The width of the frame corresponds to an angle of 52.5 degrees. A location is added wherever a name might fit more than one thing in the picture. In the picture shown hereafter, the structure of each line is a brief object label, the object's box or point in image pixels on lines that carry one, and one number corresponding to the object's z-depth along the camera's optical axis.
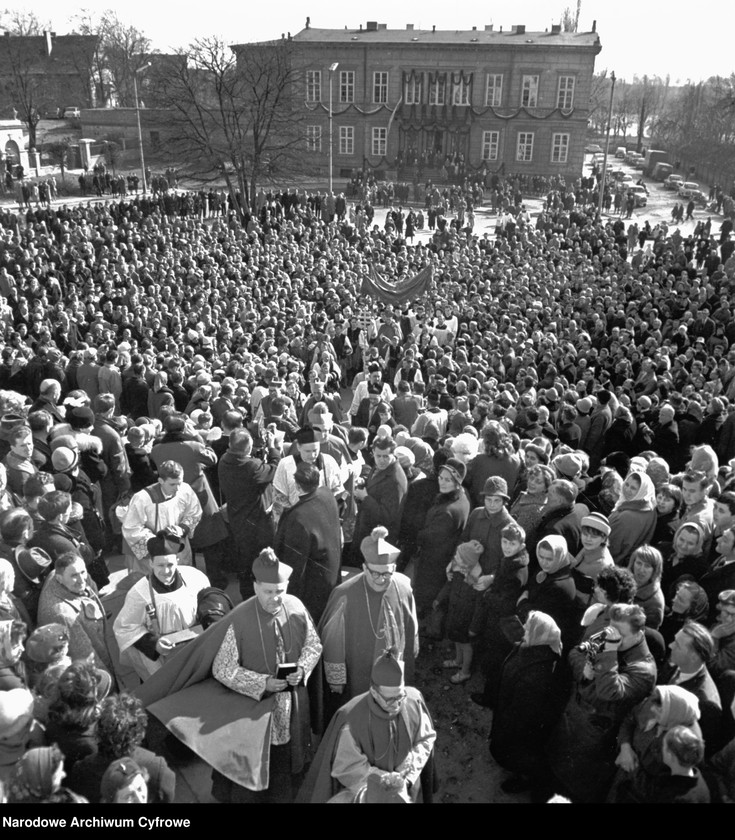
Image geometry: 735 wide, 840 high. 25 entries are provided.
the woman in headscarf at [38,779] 3.15
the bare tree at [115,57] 73.69
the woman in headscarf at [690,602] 4.68
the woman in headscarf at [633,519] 5.95
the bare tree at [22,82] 57.81
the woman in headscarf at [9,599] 4.60
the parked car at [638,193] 40.60
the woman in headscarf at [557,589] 5.00
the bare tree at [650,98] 78.45
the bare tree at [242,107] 37.75
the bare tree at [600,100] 89.07
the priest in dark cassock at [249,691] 4.26
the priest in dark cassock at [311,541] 5.57
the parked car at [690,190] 43.94
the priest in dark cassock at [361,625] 4.79
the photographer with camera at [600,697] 4.07
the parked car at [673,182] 49.11
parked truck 58.50
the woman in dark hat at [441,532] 6.09
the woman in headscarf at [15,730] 3.66
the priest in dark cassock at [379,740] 3.87
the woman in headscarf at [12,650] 4.12
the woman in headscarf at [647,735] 3.70
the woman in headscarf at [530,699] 4.49
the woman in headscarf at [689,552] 5.48
